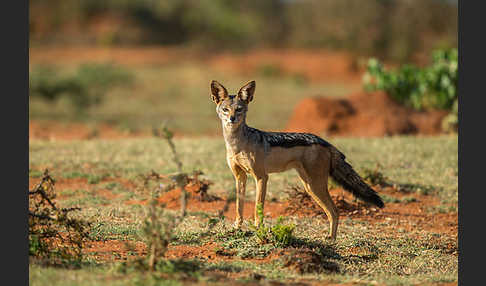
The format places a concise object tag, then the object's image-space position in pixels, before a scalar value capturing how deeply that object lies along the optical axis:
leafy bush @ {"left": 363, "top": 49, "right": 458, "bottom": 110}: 38.22
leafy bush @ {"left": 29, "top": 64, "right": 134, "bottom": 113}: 48.59
